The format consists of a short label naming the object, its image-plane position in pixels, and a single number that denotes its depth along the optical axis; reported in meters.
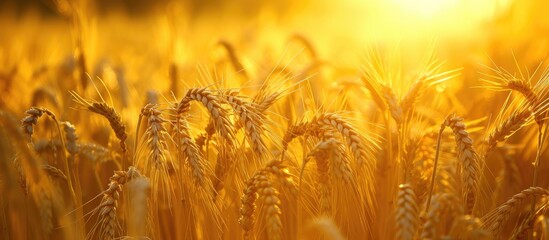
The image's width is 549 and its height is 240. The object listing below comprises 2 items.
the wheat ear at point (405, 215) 1.43
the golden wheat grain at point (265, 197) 1.59
